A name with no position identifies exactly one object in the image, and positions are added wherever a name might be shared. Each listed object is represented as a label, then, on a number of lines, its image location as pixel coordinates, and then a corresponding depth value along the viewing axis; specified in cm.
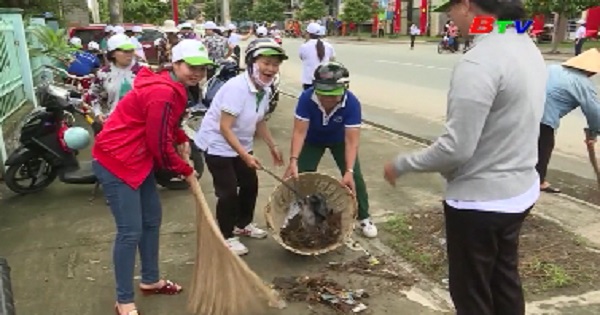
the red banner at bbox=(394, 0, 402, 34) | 4938
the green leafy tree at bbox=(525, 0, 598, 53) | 2317
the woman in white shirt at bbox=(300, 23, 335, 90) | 877
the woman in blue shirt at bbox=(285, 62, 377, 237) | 383
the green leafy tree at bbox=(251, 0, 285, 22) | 7212
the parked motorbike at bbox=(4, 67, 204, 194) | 539
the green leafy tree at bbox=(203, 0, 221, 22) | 8438
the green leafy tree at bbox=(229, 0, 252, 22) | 8400
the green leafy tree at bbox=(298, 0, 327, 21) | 5675
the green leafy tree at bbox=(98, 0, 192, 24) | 3340
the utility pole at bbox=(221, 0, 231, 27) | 3476
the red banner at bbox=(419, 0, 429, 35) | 4345
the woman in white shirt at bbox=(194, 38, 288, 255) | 368
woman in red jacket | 284
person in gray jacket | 206
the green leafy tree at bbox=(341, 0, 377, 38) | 4606
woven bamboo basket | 391
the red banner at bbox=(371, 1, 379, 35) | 4730
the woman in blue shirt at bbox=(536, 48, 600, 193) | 432
